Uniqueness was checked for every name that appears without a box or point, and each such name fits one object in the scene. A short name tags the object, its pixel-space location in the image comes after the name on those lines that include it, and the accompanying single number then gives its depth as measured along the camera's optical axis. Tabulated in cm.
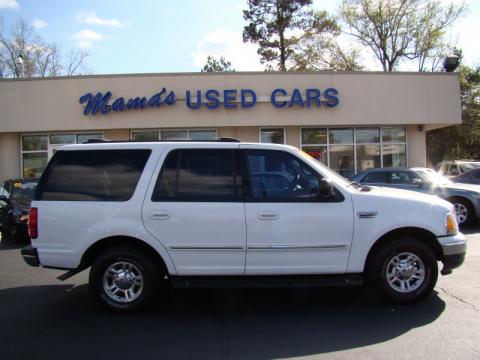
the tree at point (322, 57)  3531
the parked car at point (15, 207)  1030
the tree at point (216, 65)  4991
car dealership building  1806
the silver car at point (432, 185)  1070
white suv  489
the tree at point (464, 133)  3738
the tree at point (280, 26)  3356
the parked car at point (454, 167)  1931
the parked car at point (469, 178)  1223
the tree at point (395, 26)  3647
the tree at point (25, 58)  4202
